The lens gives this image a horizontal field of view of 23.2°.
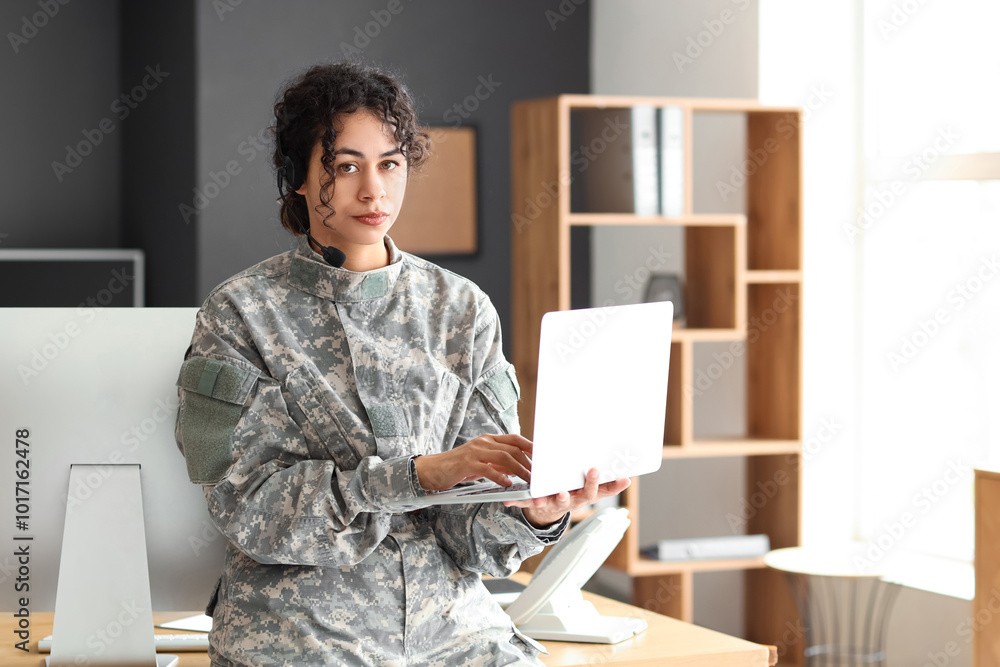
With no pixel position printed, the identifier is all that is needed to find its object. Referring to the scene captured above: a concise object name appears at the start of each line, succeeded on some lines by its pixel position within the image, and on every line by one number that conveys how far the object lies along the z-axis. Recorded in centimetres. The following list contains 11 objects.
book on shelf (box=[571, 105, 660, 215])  627
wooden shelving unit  627
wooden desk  456
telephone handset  481
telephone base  481
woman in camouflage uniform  389
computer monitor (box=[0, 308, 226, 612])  432
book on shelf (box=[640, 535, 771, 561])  631
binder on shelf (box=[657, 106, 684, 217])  629
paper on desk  490
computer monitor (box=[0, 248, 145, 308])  699
